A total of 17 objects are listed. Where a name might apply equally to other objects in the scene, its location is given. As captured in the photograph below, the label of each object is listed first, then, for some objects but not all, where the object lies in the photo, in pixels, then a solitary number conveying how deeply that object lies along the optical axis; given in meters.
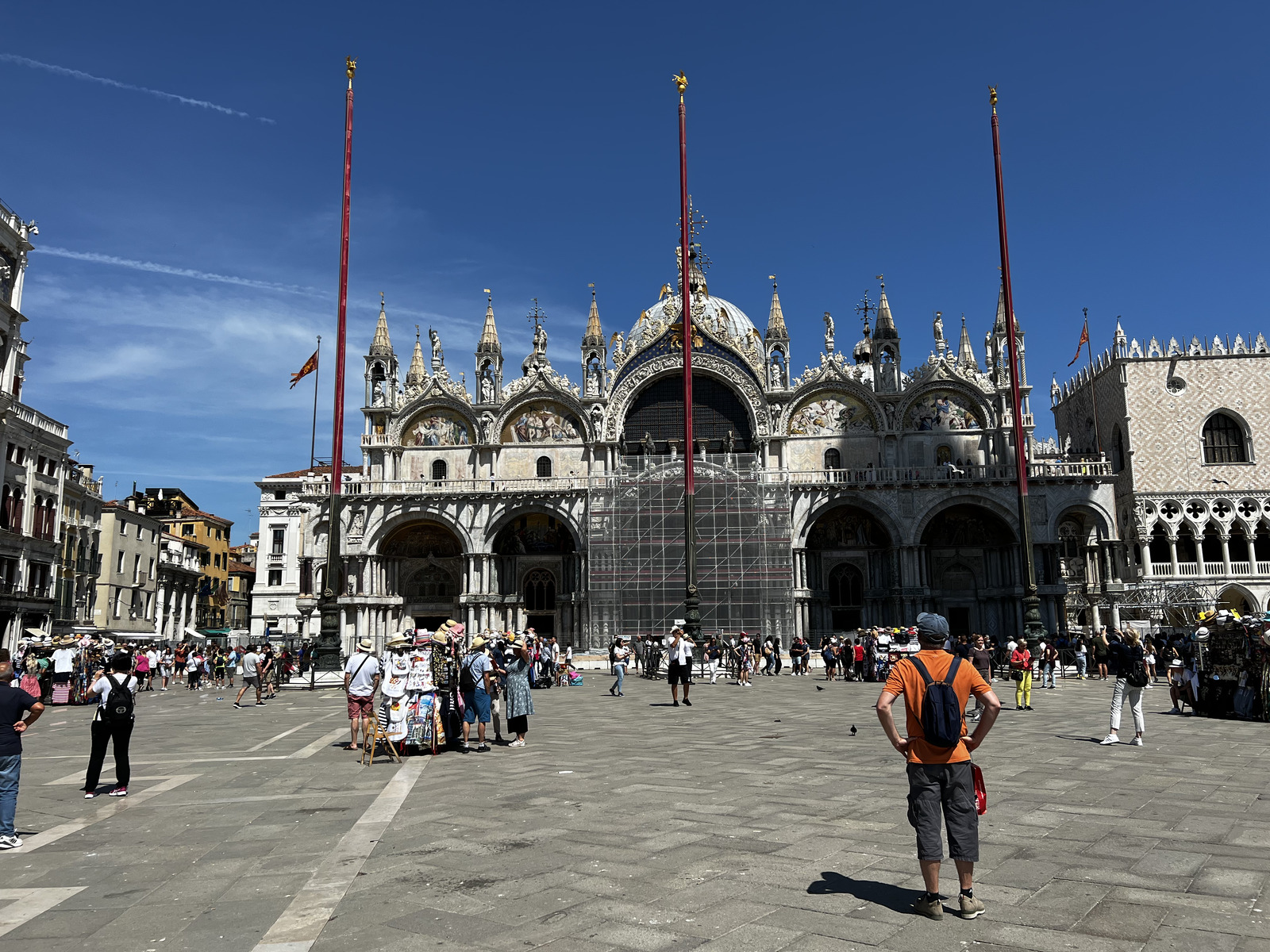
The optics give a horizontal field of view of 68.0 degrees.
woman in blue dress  12.95
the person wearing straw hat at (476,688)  12.73
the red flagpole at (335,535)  26.03
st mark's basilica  39.62
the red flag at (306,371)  39.59
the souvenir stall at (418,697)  12.02
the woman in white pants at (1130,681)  12.41
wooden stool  11.52
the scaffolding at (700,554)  39.06
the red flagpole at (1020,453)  26.97
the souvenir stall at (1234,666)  15.39
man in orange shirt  5.23
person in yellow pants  17.83
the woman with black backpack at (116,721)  9.67
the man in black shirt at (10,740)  7.43
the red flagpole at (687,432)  27.48
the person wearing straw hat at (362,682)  12.20
